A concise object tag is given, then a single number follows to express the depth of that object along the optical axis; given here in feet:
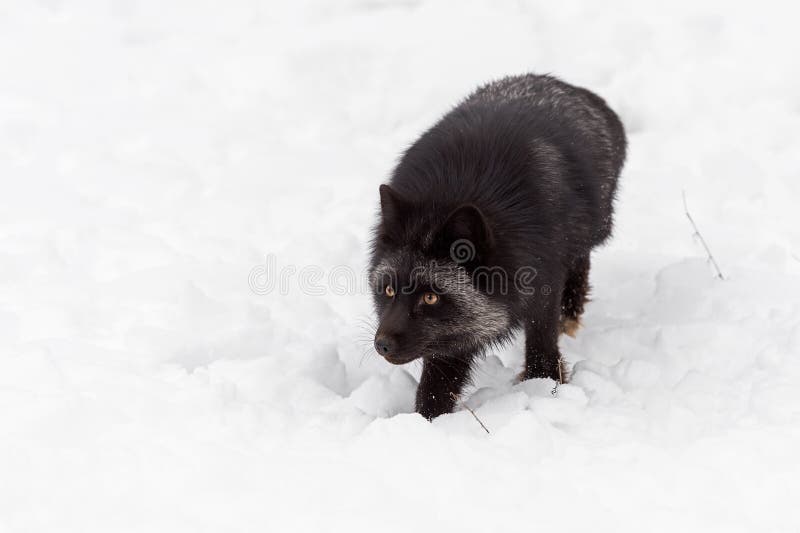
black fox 29.86
